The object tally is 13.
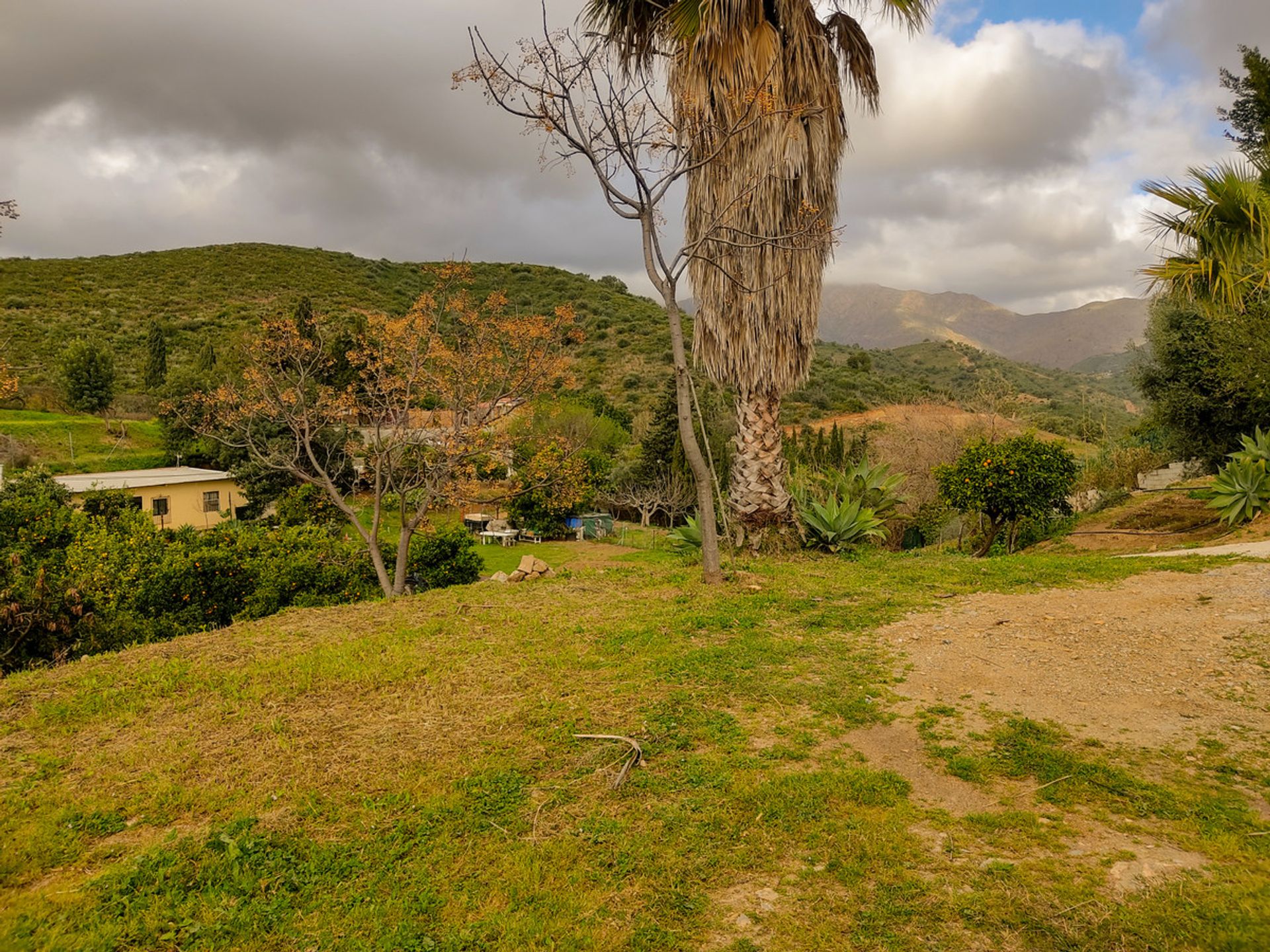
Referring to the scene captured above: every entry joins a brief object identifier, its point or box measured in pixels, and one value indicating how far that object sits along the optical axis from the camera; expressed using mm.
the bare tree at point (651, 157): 7461
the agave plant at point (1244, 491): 10109
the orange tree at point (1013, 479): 10398
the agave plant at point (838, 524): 10094
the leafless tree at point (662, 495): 23422
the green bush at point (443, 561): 12258
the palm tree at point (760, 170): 8375
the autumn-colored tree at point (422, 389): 9484
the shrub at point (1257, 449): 10305
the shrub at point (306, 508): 19344
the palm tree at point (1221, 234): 7766
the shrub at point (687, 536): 10359
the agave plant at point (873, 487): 11141
